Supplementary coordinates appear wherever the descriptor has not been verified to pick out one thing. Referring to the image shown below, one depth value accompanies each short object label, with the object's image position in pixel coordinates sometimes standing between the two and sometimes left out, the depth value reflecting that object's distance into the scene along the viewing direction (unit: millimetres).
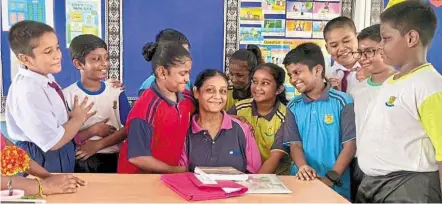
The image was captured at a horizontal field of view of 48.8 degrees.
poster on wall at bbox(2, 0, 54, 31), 4027
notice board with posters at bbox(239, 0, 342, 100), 4195
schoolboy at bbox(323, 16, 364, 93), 2650
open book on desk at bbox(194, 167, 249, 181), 1838
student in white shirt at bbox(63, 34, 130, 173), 2385
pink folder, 1657
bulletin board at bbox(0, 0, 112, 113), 4039
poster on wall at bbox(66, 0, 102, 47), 4078
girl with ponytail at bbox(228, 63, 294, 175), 2439
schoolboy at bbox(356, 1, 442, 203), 1660
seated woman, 2221
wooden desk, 1647
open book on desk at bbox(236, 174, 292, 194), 1762
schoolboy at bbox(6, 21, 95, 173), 1998
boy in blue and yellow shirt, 2183
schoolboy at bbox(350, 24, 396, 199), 2213
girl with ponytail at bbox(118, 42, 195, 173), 2105
